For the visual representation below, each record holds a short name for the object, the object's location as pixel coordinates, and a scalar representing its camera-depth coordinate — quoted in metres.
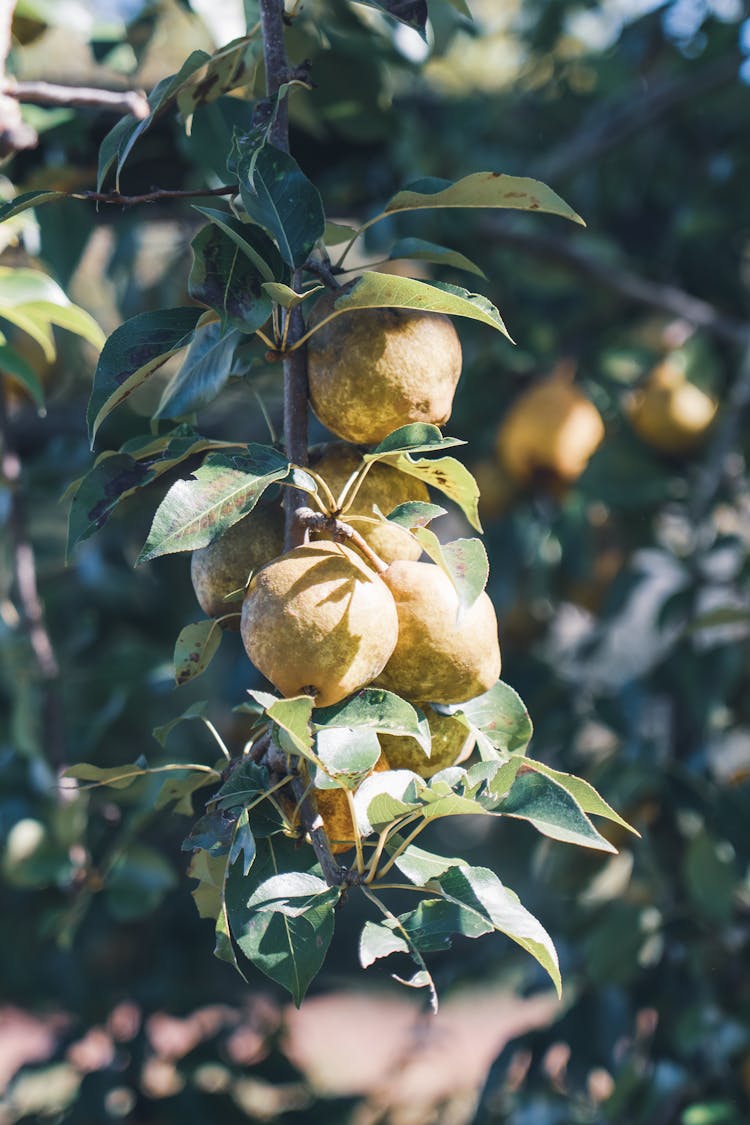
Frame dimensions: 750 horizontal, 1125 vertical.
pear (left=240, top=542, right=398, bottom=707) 0.97
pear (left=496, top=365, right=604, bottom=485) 1.97
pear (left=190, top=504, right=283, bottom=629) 1.04
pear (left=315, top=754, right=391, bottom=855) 1.01
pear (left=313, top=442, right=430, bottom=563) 1.05
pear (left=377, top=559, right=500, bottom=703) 1.01
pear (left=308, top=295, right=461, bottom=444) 1.02
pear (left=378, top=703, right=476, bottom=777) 1.03
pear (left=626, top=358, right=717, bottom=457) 2.00
